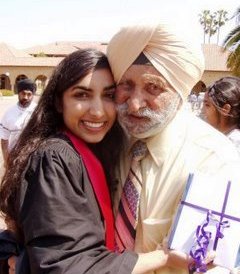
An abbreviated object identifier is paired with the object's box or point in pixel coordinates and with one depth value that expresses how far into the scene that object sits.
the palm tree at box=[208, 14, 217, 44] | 60.09
